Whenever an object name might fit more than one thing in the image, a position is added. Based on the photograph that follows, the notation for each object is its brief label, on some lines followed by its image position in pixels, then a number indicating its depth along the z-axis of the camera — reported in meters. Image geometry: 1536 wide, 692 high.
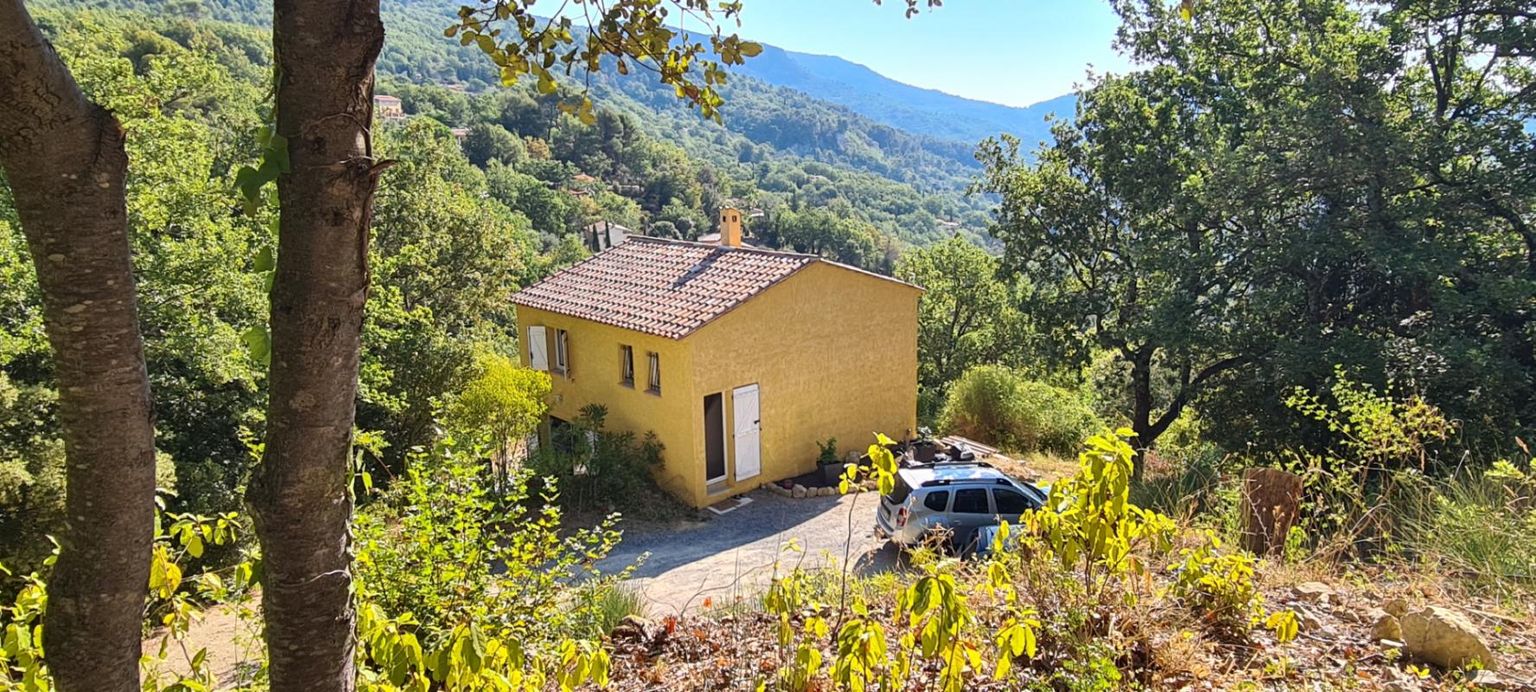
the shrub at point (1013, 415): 19.28
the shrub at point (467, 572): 4.04
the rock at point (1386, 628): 3.83
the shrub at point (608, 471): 13.37
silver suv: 10.51
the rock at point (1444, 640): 3.54
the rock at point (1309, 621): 4.07
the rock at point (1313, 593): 4.46
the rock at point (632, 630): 4.94
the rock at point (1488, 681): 3.37
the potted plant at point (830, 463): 15.21
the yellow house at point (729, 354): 13.95
